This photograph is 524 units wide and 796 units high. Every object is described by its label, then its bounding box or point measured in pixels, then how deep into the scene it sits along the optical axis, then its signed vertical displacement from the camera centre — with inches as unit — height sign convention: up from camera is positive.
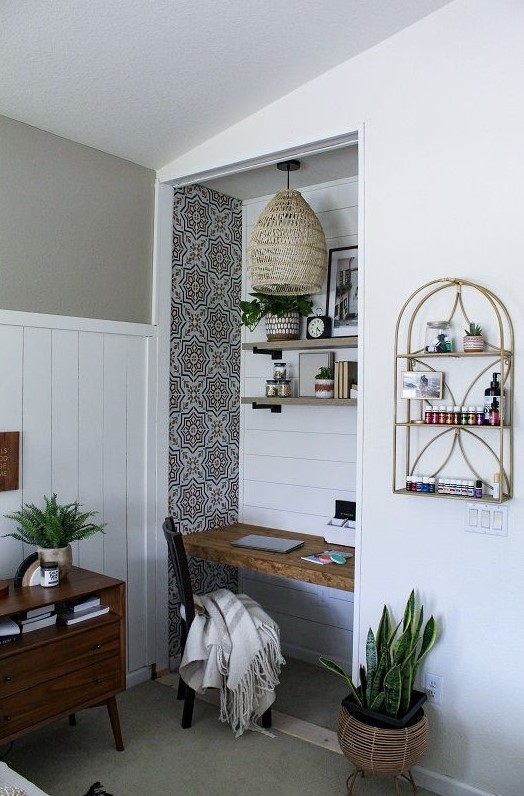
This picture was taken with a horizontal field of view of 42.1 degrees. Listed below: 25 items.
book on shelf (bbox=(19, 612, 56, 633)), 100.7 -35.0
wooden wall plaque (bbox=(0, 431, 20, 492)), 112.0 -11.6
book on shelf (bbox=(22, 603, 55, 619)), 101.4 -33.4
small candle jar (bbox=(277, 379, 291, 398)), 144.8 +1.1
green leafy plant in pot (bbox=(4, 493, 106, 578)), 107.6 -22.5
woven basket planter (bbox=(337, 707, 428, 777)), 92.0 -48.1
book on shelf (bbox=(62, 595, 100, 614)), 106.1 -33.6
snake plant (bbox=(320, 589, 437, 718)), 94.9 -38.6
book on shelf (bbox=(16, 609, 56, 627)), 100.2 -34.1
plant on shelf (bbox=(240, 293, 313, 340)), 140.7 +16.9
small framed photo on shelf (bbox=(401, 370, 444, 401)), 99.5 +1.6
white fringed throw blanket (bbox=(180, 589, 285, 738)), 112.5 -44.5
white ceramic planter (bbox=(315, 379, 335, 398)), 135.5 +1.1
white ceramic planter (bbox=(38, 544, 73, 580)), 107.3 -26.3
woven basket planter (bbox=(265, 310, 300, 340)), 141.6 +14.0
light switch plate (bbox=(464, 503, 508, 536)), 95.1 -17.5
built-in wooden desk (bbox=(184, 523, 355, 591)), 118.0 -30.9
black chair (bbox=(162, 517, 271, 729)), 114.9 -33.2
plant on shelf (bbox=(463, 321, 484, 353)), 94.4 +7.7
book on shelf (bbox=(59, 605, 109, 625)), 104.7 -35.0
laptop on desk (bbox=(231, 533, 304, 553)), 132.5 -30.0
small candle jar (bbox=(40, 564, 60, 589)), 105.4 -28.6
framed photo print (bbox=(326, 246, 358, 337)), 138.1 +21.1
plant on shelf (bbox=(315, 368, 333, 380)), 136.6 +3.9
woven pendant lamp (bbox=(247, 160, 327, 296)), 124.9 +27.0
